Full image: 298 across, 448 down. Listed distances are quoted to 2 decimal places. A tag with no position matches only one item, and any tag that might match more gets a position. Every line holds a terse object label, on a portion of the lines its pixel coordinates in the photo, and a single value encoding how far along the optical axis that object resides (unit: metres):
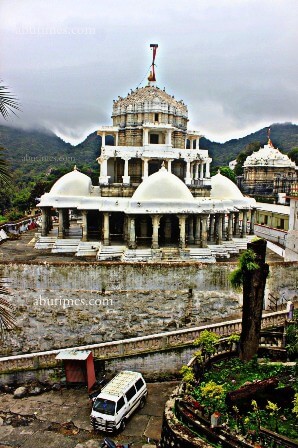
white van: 10.65
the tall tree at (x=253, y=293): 11.09
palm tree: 5.63
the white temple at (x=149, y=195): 19.48
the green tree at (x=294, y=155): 63.00
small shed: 13.08
